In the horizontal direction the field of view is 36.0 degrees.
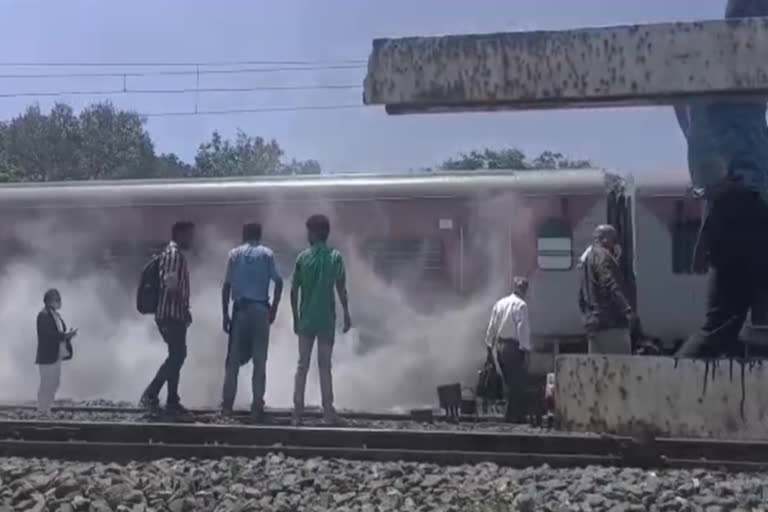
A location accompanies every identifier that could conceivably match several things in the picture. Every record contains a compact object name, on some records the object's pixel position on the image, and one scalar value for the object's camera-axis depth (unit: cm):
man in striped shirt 1028
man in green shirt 988
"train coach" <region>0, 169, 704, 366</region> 1307
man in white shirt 1115
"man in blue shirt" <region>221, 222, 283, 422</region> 1019
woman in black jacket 1206
